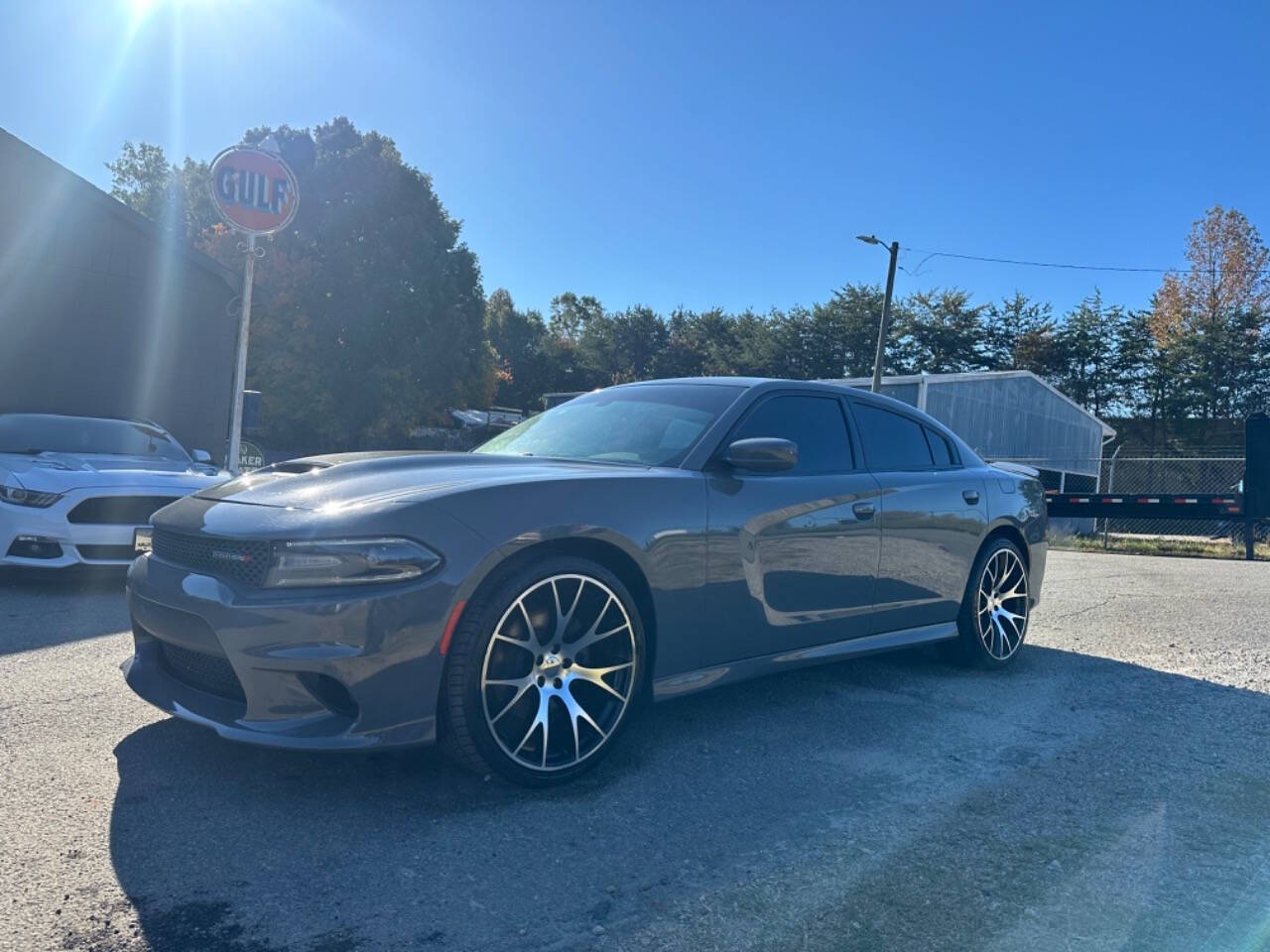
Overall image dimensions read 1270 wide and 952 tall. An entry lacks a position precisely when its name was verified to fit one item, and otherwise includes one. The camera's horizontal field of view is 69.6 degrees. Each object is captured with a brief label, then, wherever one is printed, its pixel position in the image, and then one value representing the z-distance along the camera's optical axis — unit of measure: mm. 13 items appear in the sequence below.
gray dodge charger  2730
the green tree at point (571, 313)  69500
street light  22992
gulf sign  13680
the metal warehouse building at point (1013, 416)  26172
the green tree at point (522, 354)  56125
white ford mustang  6023
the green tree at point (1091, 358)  47969
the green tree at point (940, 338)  48938
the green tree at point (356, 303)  29547
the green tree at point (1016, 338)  49031
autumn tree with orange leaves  40906
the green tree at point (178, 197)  32844
